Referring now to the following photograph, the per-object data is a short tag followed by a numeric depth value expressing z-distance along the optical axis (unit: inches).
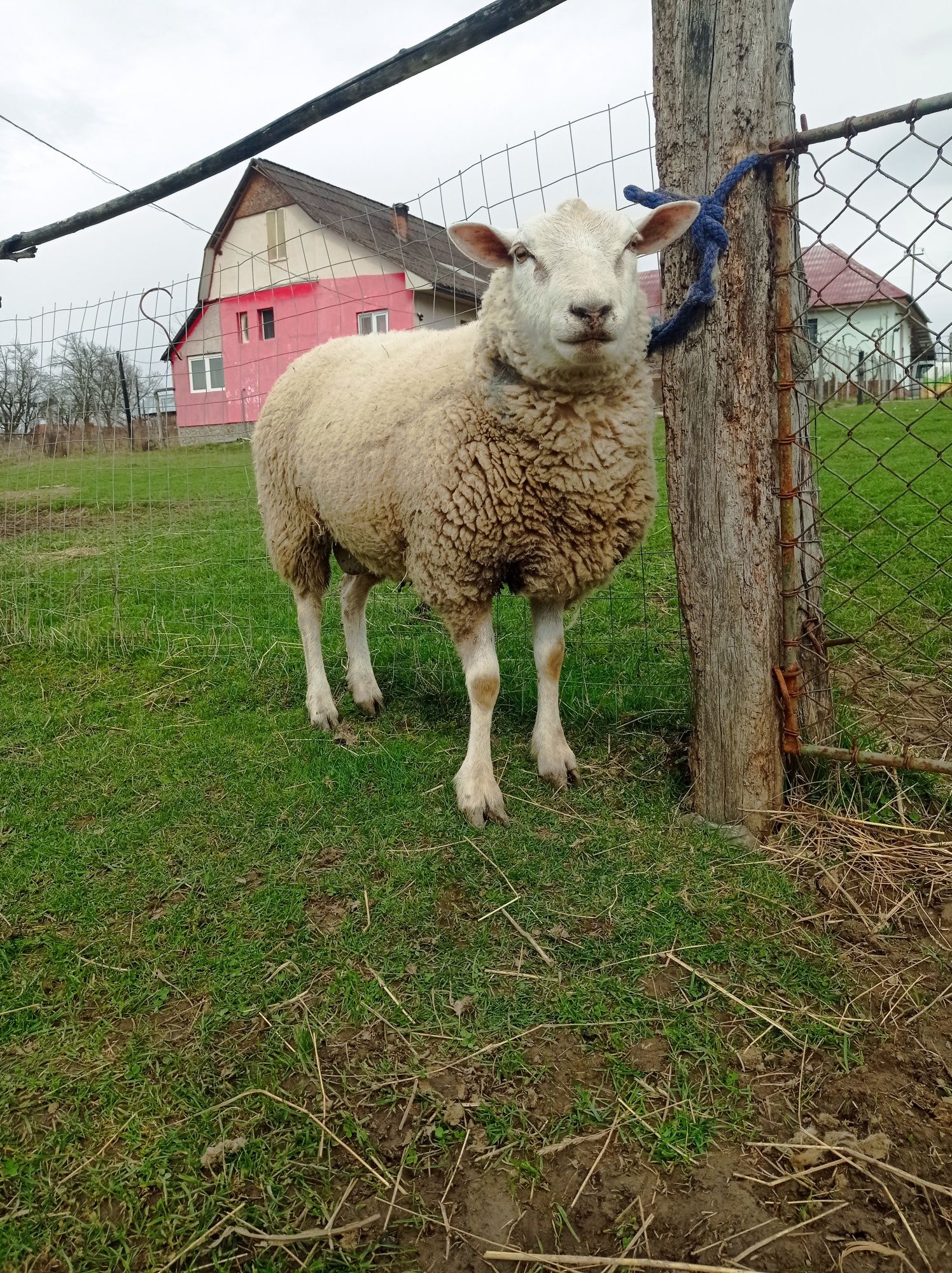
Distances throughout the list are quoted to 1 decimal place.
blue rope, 92.5
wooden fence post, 91.8
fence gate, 85.0
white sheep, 102.2
